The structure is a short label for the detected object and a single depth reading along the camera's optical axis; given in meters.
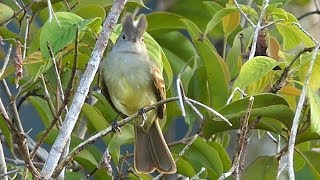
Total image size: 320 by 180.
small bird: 4.87
